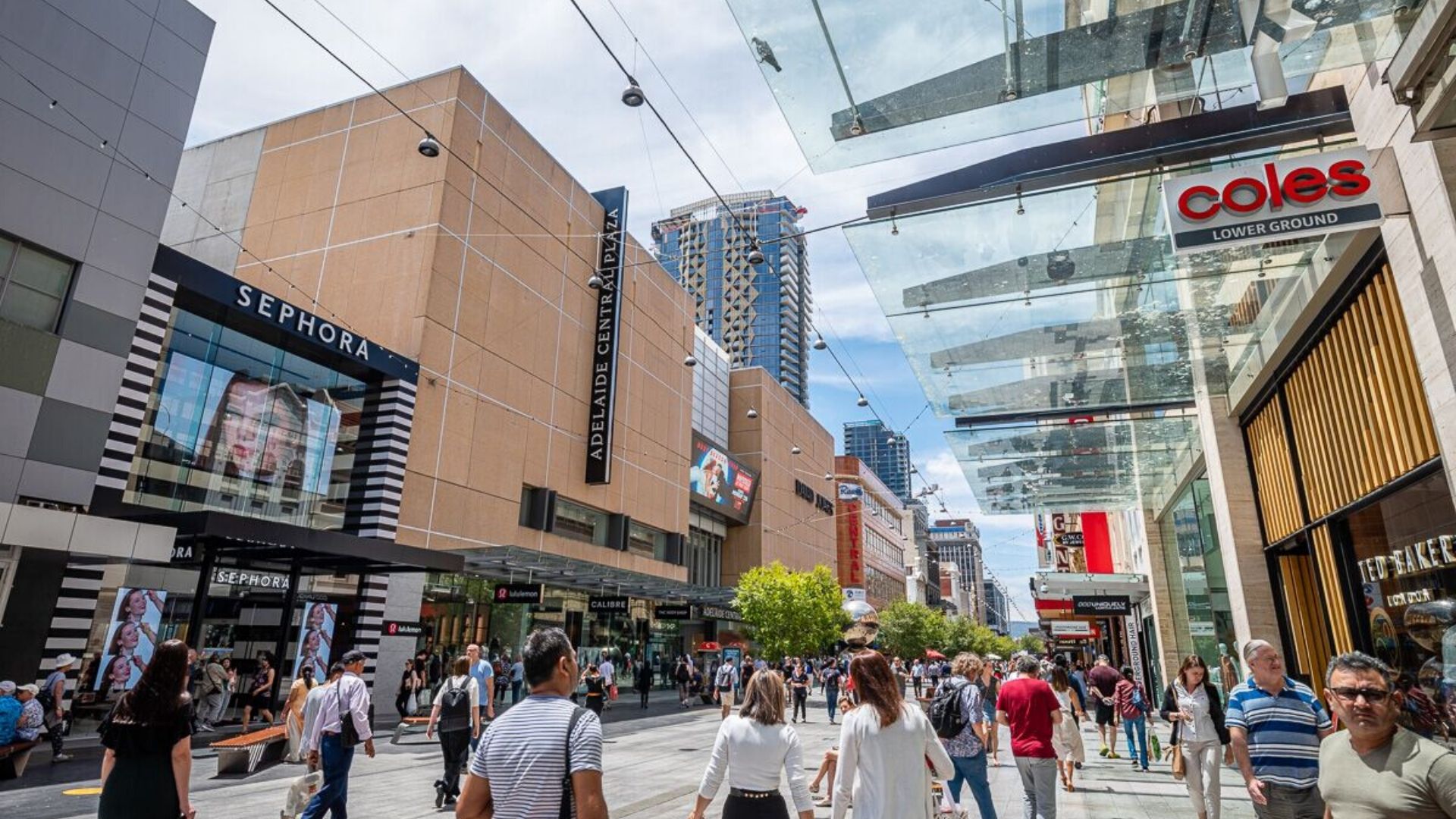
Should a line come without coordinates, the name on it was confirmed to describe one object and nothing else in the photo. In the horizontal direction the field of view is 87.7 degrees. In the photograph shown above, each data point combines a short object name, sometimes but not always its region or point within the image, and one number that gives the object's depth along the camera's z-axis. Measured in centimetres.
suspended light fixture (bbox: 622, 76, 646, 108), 897
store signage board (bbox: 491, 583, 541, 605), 2200
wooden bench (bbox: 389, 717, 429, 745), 1490
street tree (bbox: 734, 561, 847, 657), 3716
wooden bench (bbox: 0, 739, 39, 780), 959
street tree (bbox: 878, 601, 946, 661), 6028
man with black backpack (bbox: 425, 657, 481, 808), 861
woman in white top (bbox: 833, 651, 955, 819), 385
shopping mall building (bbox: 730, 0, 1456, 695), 654
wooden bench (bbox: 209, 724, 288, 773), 1015
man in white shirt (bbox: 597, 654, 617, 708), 2155
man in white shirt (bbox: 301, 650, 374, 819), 641
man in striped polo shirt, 477
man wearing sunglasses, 291
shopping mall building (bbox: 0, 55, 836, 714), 1489
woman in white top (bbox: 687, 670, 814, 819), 412
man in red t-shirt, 638
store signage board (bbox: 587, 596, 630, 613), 2655
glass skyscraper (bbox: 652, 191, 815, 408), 11301
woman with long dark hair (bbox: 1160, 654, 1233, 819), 729
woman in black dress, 373
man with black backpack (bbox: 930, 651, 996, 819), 651
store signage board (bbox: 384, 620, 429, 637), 2039
